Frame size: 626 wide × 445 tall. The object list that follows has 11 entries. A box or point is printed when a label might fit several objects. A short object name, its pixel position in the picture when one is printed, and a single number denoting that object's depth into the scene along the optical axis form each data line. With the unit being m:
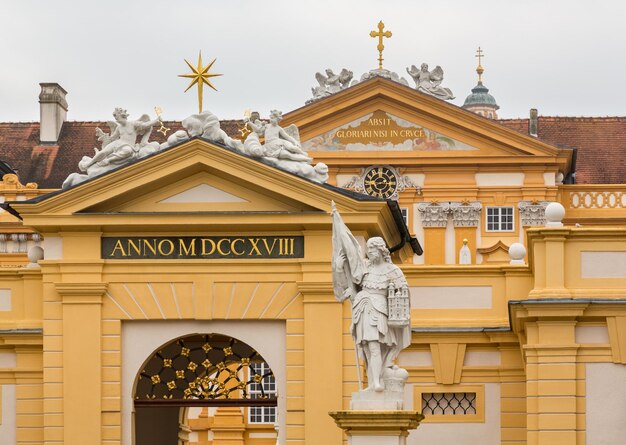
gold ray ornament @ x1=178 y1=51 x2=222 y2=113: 50.19
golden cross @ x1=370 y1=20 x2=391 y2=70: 73.62
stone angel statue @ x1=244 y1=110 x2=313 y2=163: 49.62
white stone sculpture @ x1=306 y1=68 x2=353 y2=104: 72.62
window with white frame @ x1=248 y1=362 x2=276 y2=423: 80.94
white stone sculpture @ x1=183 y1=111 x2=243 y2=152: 49.72
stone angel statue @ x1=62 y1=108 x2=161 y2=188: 49.81
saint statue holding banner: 41.00
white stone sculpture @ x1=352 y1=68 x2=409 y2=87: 71.81
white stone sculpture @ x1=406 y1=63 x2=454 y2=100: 72.75
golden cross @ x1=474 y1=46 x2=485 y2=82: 97.50
